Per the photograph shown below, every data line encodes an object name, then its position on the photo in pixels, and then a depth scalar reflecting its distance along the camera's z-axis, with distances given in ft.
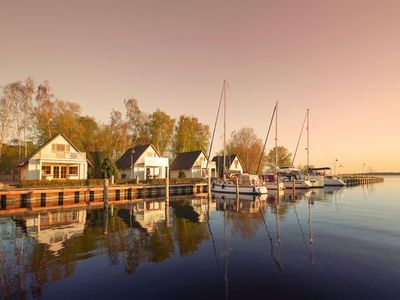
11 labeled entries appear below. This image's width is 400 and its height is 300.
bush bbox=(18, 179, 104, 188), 112.06
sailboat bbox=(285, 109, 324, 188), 205.46
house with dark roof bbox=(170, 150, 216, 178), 212.64
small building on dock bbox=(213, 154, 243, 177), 236.84
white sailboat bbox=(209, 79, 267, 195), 138.92
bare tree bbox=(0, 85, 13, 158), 158.59
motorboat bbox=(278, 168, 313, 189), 195.83
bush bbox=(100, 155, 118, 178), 152.66
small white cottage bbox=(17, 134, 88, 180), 131.75
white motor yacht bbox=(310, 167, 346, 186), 229.86
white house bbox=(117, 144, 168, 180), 180.14
